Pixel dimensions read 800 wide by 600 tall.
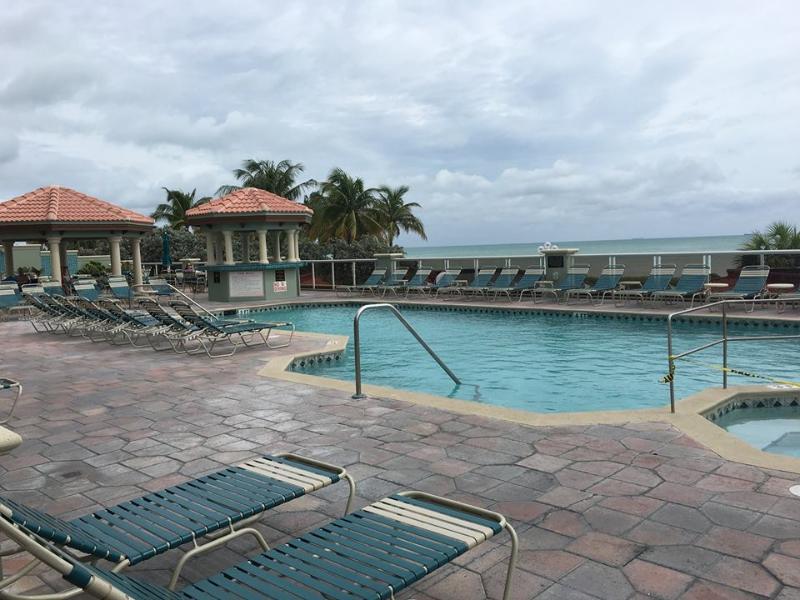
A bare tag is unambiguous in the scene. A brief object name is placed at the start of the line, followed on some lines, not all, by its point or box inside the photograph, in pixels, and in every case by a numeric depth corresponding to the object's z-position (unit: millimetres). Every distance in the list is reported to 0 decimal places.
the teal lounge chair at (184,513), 2262
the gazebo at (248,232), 18562
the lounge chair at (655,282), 13695
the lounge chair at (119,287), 17080
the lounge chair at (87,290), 16127
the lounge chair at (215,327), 9109
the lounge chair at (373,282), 18586
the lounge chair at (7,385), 5414
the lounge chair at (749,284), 12211
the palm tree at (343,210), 31281
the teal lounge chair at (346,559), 1889
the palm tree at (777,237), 14875
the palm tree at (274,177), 34000
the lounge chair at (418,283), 17609
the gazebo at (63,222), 17609
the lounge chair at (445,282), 17203
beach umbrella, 24602
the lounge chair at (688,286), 13109
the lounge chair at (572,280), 15266
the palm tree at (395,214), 33062
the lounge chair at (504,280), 16188
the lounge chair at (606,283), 14448
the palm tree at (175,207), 39469
